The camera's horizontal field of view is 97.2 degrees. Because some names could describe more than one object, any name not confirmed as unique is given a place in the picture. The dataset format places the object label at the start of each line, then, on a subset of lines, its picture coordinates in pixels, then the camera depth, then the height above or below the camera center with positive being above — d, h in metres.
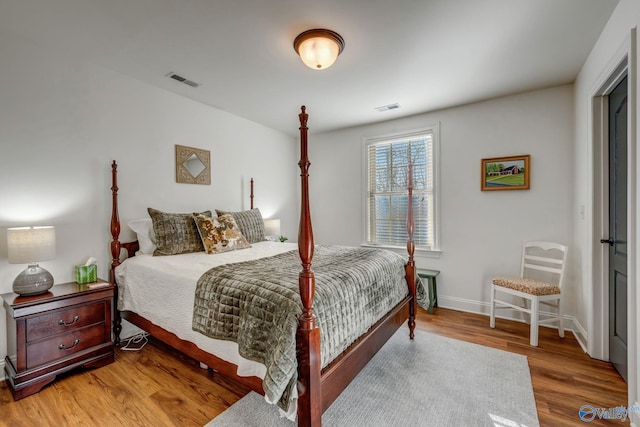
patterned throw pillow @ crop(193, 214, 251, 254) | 2.70 -0.21
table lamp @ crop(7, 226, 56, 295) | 1.87 -0.27
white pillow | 2.65 -0.21
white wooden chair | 2.55 -0.68
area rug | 1.65 -1.20
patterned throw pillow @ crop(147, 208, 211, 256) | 2.58 -0.19
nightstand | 1.86 -0.86
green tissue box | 2.27 -0.49
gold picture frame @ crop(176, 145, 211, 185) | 3.14 +0.56
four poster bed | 1.33 -0.60
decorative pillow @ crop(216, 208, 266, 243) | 3.23 -0.12
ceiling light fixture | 1.97 +1.21
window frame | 3.60 +0.50
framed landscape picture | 3.06 +0.45
